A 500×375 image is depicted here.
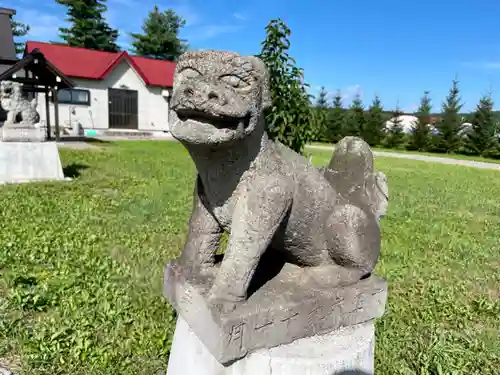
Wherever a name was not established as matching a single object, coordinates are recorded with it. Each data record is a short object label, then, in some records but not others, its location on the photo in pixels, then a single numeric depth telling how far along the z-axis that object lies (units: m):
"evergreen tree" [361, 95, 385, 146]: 24.41
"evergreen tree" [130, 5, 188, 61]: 32.06
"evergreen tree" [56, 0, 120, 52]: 28.30
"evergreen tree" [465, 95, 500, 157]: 22.09
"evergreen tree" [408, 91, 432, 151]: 23.97
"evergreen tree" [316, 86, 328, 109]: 28.50
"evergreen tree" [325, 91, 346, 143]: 25.47
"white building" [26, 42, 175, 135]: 19.84
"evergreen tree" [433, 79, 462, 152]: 23.33
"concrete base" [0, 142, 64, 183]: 7.44
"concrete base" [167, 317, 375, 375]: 1.66
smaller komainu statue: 7.97
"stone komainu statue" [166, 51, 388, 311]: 1.42
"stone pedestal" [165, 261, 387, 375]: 1.61
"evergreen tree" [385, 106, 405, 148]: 24.48
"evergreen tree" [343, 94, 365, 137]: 24.75
